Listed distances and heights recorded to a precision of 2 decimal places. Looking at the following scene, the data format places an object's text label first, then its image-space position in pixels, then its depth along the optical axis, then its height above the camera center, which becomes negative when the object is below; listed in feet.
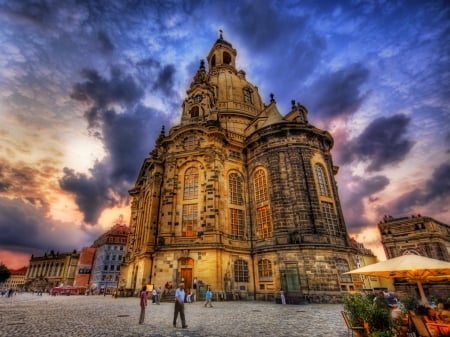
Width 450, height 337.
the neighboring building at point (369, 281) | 73.30 +1.40
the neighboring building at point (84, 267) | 243.89 +22.65
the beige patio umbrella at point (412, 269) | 25.81 +1.47
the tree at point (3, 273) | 221.25 +17.21
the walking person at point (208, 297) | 56.67 -1.65
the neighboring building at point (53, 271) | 259.04 +22.74
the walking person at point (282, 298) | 66.90 -2.66
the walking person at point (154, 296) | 68.90 -1.39
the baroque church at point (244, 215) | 76.13 +23.57
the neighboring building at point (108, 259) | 224.53 +27.12
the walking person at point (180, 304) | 31.92 -1.70
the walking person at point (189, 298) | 68.90 -2.12
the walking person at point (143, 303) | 34.96 -1.58
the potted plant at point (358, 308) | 23.29 -2.02
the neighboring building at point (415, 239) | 141.79 +25.01
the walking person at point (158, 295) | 66.94 -1.15
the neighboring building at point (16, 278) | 449.48 +25.52
